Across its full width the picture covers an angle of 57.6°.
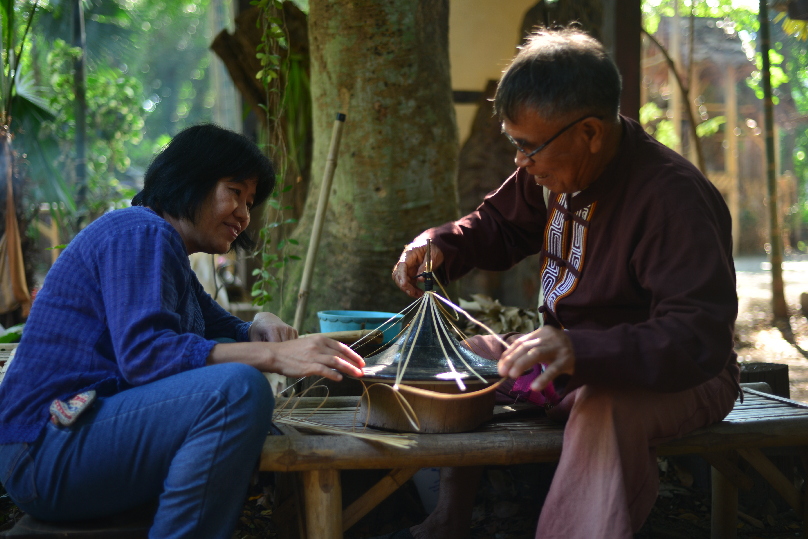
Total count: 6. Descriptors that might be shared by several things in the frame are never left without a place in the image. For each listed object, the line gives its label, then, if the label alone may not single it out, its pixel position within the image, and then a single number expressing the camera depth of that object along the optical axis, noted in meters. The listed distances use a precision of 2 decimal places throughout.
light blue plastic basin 3.08
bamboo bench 1.89
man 1.75
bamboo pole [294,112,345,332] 3.50
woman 1.71
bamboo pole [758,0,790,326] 7.12
